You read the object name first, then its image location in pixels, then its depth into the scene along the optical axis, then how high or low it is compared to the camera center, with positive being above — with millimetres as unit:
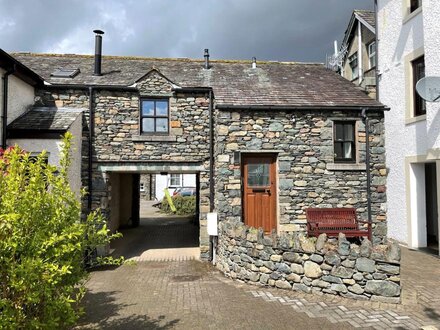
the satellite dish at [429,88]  7492 +2214
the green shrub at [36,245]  3105 -603
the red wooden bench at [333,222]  8125 -980
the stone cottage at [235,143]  9156 +1196
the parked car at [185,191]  28806 -554
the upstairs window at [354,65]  13840 +5153
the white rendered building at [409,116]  8211 +1944
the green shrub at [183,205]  22344 -1404
